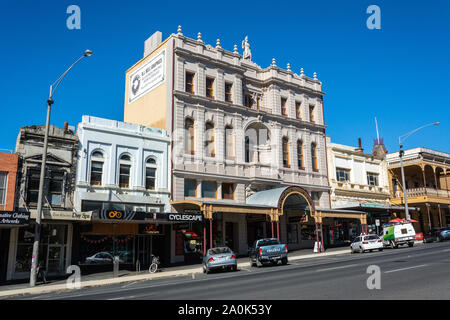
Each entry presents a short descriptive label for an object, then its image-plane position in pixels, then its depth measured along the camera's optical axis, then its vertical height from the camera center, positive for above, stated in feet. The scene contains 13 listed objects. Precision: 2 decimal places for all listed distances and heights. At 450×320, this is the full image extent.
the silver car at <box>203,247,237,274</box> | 72.02 -4.23
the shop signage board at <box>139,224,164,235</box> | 90.12 +1.80
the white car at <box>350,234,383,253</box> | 100.07 -2.27
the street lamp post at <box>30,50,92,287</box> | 64.67 +6.06
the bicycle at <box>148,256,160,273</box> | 77.34 -5.86
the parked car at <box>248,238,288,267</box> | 75.77 -3.30
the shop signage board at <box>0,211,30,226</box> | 66.08 +3.47
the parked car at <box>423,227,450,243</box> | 124.77 -0.97
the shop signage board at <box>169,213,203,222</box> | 84.58 +4.15
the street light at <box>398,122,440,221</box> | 119.67 +27.74
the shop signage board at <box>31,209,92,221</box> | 74.79 +4.33
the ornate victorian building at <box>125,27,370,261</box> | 104.32 +29.61
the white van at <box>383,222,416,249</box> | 110.22 -0.45
